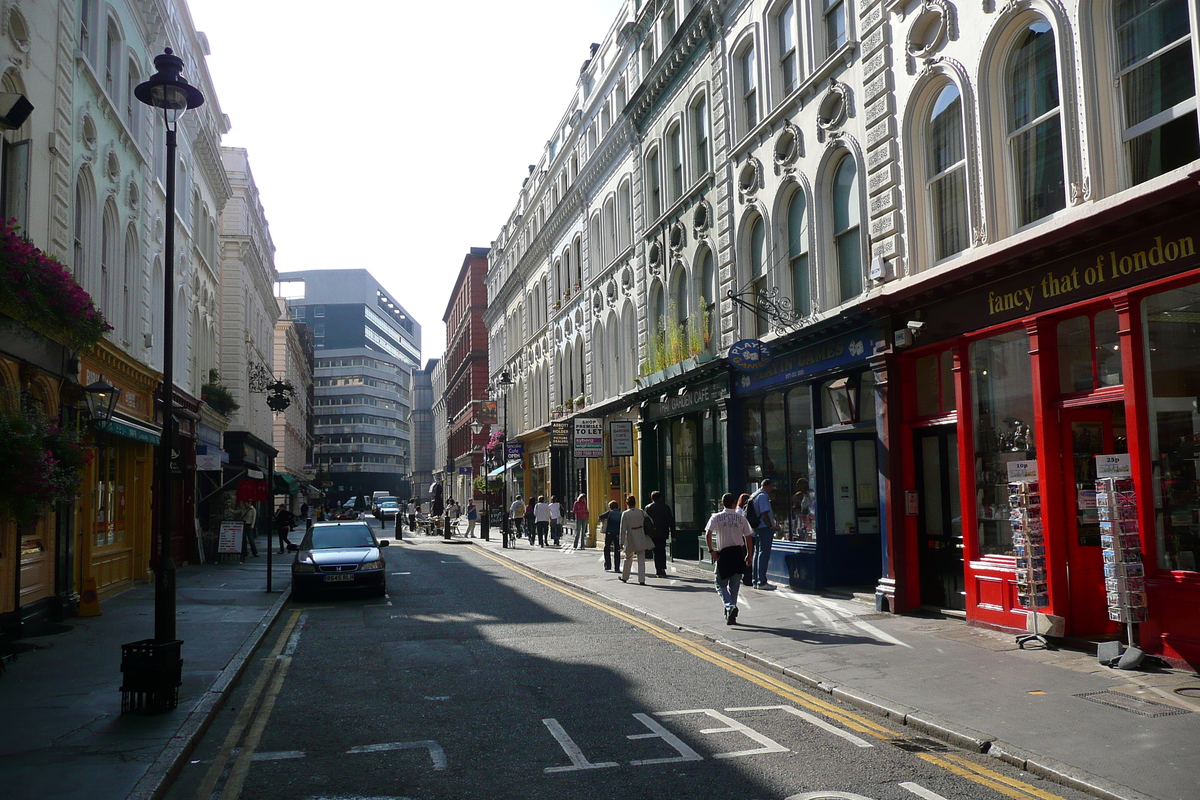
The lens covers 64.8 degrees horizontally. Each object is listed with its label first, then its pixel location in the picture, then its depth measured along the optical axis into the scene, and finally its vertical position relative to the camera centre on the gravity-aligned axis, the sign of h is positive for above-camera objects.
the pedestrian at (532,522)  37.09 -1.35
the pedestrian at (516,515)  40.06 -1.16
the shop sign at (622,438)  26.64 +1.33
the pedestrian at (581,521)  31.78 -1.15
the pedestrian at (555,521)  34.75 -1.26
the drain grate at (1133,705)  7.63 -1.95
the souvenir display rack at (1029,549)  10.84 -0.86
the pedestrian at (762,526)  17.52 -0.83
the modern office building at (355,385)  123.31 +14.41
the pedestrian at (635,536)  19.20 -1.05
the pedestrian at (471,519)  45.50 -1.42
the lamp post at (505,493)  35.38 -0.19
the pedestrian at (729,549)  13.32 -0.95
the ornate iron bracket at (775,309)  17.27 +3.23
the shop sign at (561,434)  33.59 +1.89
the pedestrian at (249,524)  30.10 -0.90
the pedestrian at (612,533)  22.83 -1.16
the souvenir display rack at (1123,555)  9.55 -0.85
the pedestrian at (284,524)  34.69 -1.08
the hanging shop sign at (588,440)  29.69 +1.46
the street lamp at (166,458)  8.33 +0.38
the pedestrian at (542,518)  34.59 -1.11
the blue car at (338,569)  17.78 -1.42
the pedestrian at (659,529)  20.53 -0.96
